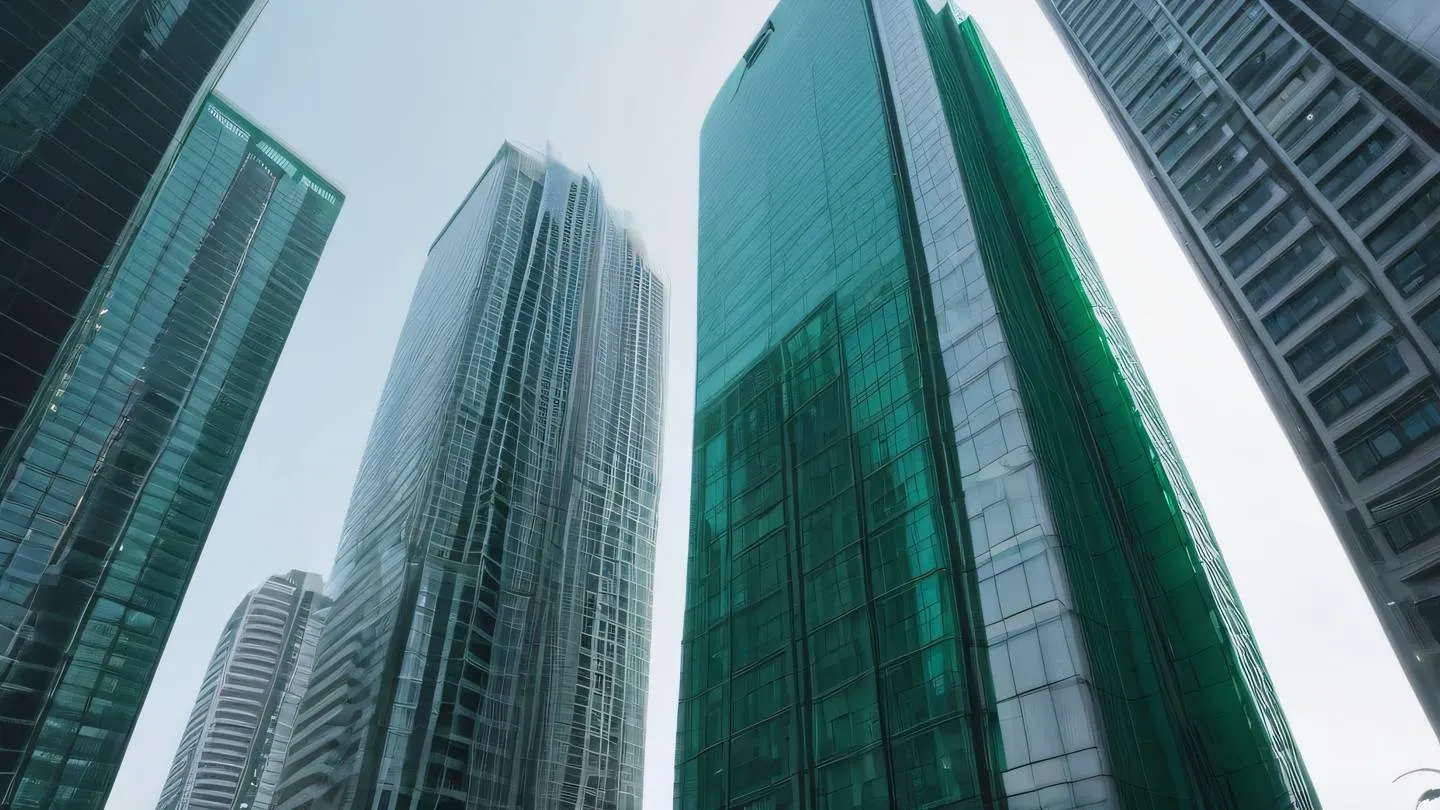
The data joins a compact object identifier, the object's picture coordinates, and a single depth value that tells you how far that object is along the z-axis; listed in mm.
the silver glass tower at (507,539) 51656
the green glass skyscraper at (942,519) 27375
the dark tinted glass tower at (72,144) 31453
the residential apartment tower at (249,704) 102000
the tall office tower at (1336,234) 32125
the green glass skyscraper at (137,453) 49344
